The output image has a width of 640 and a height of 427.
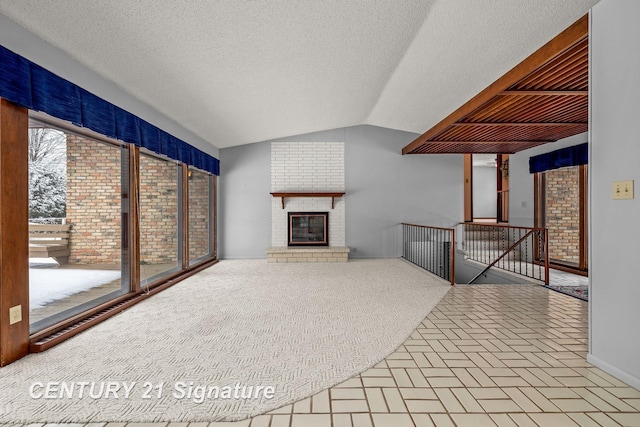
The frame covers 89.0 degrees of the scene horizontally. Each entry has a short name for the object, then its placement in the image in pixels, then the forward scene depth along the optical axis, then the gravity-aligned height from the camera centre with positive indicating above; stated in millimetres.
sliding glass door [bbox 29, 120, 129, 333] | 2906 -121
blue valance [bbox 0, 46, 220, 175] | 2334 +975
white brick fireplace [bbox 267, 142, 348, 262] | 7504 +732
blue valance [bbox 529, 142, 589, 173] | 5473 +957
